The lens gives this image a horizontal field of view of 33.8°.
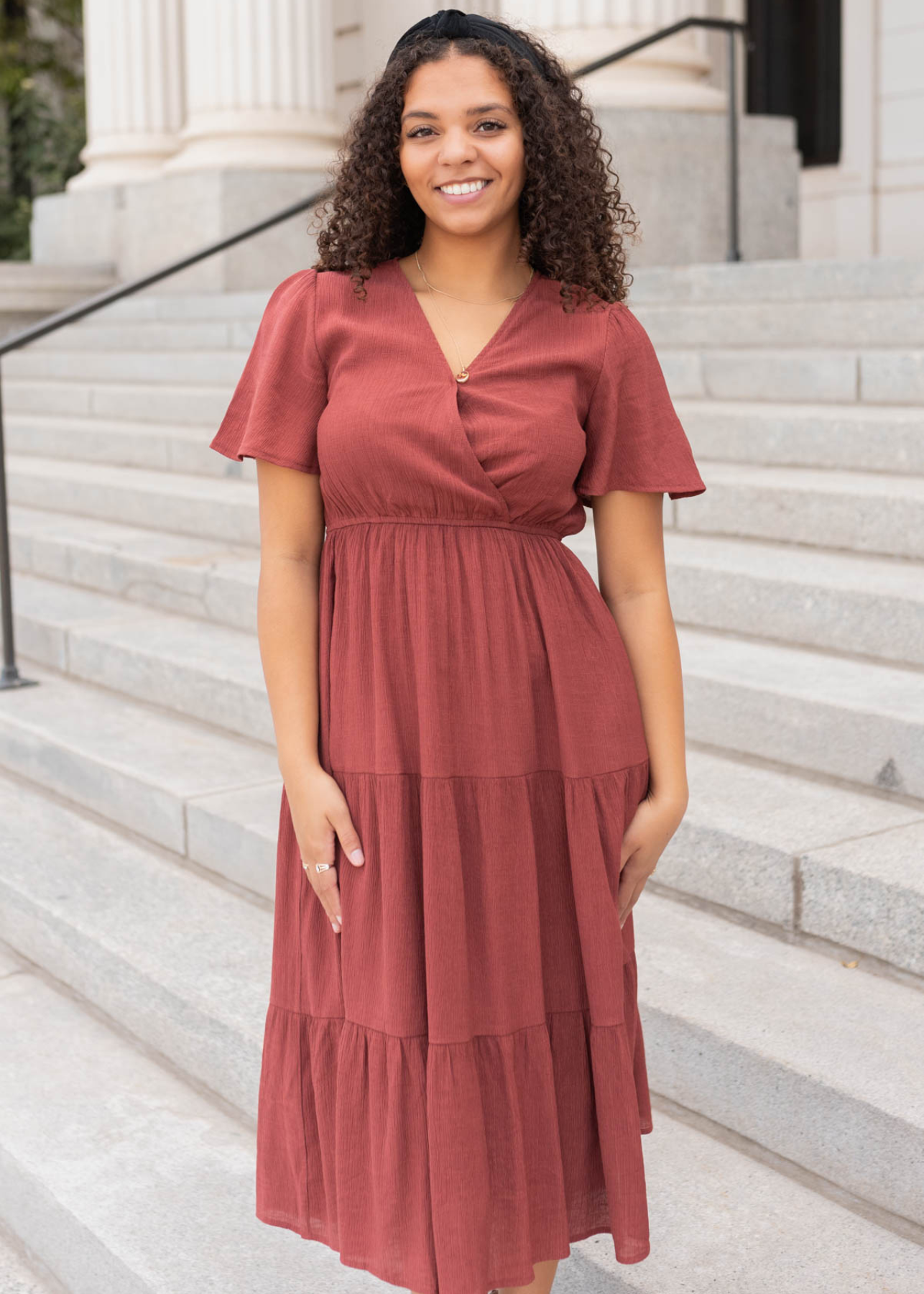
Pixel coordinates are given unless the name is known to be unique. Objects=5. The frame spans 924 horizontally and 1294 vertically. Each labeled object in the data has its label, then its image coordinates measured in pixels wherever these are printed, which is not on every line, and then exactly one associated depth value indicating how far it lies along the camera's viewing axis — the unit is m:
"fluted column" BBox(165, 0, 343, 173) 9.78
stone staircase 2.54
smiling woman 1.89
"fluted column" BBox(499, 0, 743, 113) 7.98
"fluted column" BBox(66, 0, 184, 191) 10.88
